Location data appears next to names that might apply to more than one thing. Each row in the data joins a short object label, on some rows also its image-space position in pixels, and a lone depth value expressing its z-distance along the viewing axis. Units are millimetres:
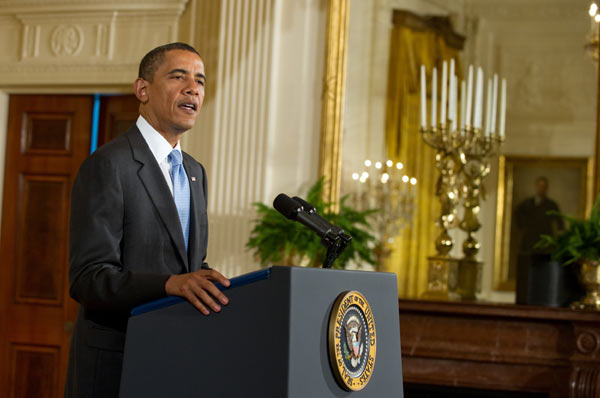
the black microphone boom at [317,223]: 3361
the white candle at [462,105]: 9367
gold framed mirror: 9219
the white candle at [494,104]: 9367
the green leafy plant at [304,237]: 8734
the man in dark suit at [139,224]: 3312
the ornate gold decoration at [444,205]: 9242
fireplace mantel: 8359
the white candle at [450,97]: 9430
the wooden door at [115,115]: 11014
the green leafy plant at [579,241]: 8352
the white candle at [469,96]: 9344
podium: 2840
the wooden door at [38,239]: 10789
